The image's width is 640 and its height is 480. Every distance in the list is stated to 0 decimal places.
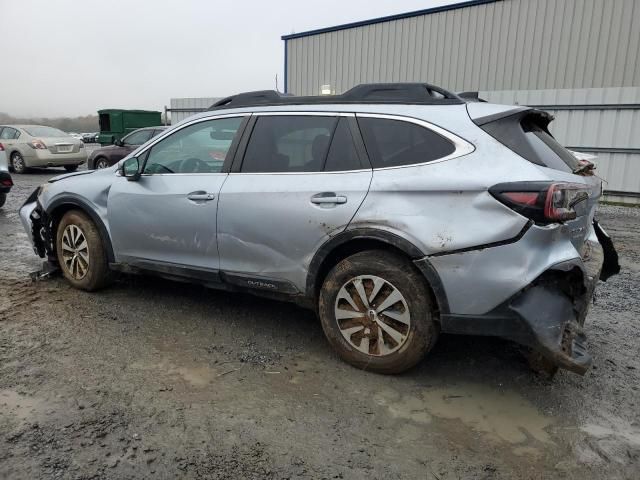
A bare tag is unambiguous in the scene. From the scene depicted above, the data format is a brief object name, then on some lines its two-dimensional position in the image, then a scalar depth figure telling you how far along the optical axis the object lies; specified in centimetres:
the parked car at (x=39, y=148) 1524
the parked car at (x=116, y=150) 1432
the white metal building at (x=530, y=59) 1149
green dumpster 2286
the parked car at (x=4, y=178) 879
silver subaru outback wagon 274
